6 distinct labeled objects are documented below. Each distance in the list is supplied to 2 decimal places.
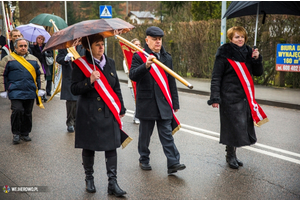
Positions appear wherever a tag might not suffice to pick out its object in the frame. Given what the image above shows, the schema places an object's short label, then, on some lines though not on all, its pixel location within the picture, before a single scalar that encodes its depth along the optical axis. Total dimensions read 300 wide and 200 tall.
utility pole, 12.61
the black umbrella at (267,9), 5.13
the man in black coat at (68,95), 6.98
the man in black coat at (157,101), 4.53
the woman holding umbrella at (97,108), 3.92
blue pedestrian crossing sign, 16.28
